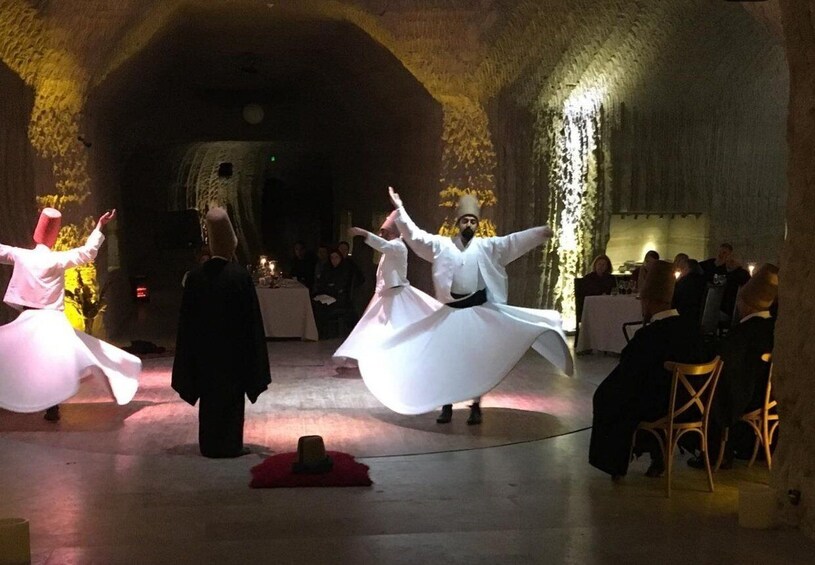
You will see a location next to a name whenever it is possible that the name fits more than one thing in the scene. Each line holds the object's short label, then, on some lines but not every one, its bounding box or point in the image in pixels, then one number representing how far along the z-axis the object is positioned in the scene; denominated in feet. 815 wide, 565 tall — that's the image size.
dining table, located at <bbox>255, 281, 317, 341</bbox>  39.68
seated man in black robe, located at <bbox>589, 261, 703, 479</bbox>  18.16
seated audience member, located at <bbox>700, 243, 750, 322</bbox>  33.14
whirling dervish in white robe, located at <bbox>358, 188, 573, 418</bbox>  23.65
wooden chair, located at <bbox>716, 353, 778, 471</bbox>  19.28
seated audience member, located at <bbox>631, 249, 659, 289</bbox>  33.06
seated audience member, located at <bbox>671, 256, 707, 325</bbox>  27.22
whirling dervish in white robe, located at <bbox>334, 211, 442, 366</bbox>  29.48
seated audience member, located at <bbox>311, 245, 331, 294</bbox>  41.60
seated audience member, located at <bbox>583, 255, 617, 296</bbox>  36.76
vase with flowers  33.30
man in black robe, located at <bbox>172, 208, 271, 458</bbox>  20.93
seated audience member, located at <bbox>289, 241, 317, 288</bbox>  48.26
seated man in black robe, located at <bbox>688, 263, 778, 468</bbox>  18.90
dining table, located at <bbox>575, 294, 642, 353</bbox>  34.09
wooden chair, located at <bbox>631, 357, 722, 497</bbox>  17.65
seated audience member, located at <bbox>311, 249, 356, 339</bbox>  41.19
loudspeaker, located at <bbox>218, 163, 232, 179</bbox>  68.69
